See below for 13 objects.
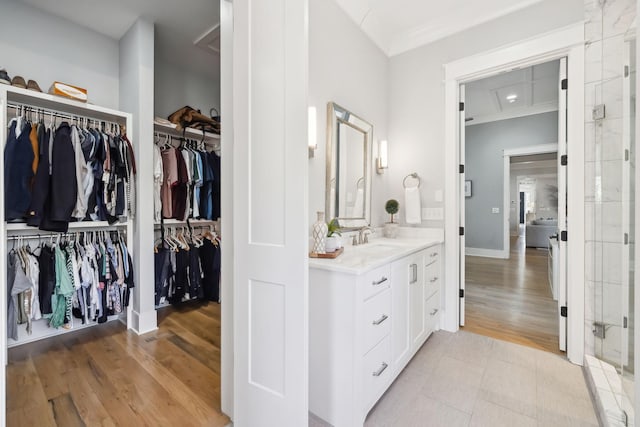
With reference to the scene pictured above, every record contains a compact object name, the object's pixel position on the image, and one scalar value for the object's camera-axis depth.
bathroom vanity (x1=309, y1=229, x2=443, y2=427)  1.36
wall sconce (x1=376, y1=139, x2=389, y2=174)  2.81
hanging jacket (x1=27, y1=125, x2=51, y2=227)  2.03
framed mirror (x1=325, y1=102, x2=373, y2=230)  2.17
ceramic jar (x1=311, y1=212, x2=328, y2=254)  1.71
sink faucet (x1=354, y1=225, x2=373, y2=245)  2.38
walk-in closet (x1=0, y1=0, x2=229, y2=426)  1.77
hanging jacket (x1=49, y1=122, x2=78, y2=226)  2.10
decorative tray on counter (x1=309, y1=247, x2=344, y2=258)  1.65
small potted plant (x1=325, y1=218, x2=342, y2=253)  1.75
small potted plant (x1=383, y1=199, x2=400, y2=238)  2.73
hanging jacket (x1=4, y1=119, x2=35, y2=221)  1.95
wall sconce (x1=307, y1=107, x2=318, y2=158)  1.87
